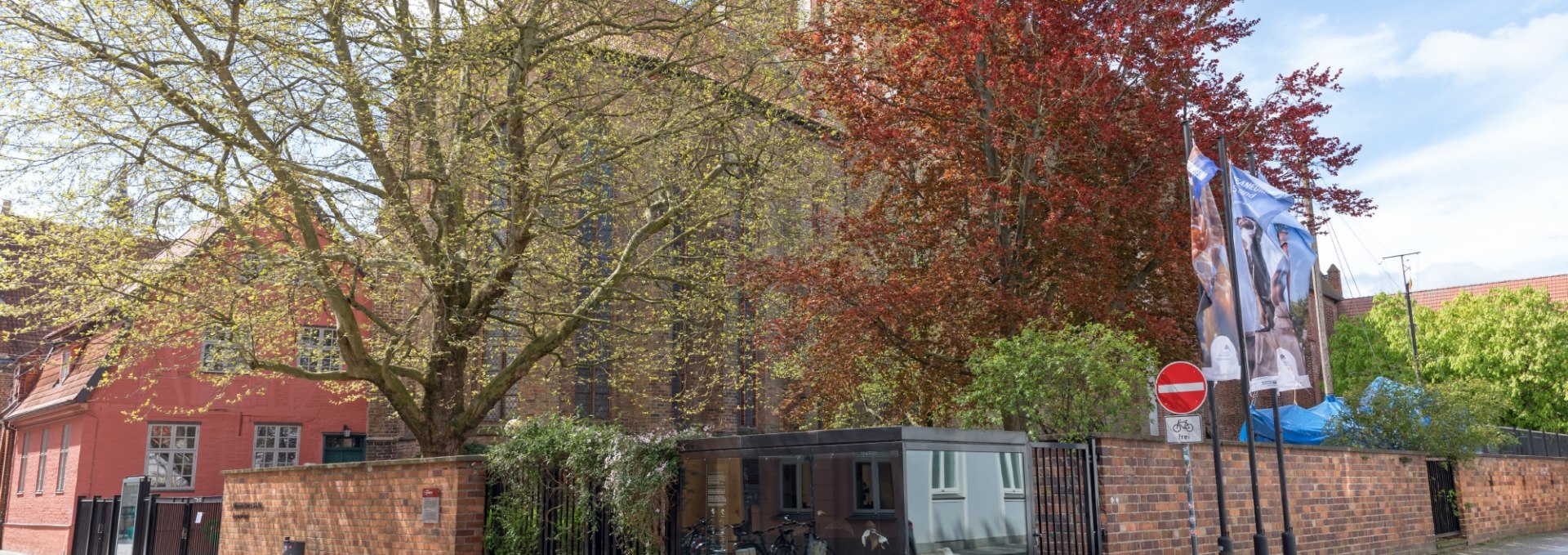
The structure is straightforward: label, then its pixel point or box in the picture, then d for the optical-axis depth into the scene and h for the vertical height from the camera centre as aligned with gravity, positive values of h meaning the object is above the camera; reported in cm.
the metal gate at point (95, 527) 2175 -62
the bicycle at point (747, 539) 1063 -47
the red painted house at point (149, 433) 2408 +138
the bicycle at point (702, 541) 1117 -50
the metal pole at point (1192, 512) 1141 -26
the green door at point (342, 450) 2697 +103
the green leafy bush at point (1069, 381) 1191 +112
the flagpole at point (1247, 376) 1241 +124
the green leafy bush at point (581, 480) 1159 +12
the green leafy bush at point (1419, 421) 1931 +107
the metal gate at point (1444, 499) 1875 -27
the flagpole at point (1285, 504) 1266 -22
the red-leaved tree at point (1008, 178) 1504 +429
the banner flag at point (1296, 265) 1423 +278
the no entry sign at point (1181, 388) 1114 +96
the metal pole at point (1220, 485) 1204 +1
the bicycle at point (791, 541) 1006 -46
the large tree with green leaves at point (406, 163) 1378 +449
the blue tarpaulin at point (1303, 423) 2256 +126
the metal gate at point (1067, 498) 1120 -11
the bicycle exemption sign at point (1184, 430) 1112 +55
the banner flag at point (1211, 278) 1292 +242
